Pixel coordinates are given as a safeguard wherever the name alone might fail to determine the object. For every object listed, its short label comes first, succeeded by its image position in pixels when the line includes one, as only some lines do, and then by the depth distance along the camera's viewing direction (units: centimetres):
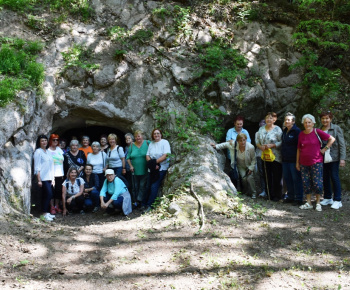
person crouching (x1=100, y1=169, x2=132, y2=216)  710
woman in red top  639
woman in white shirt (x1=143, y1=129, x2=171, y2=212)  735
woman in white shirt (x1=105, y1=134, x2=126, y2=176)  784
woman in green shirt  764
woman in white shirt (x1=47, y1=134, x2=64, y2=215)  740
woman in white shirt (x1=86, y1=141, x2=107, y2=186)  780
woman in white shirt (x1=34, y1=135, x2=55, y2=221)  696
